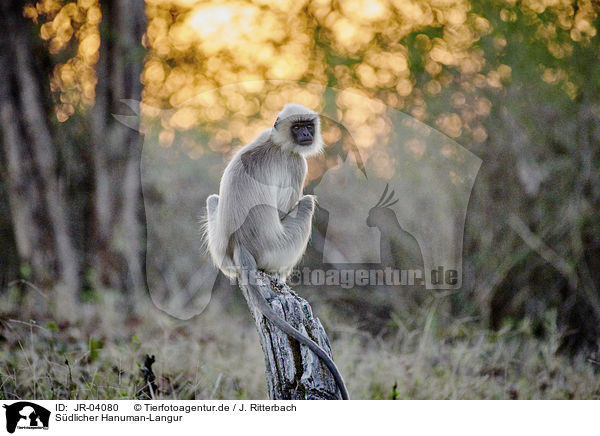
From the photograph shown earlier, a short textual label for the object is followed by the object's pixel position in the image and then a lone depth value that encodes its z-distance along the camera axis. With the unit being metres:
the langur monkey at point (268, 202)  8.27
